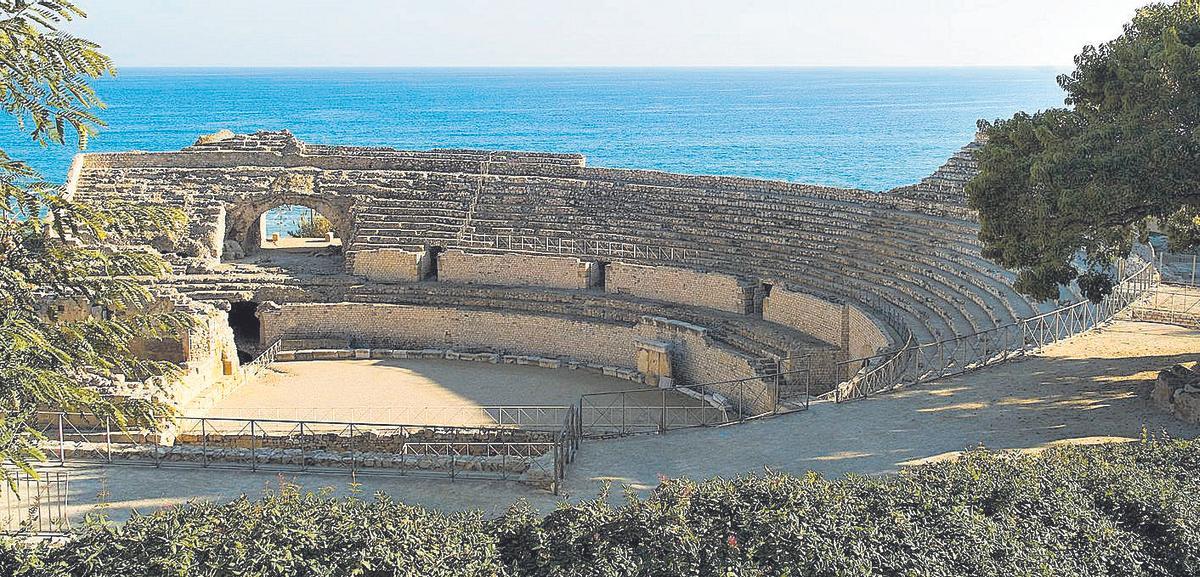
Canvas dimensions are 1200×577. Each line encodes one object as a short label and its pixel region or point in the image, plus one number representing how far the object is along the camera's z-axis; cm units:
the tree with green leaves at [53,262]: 1130
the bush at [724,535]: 1038
